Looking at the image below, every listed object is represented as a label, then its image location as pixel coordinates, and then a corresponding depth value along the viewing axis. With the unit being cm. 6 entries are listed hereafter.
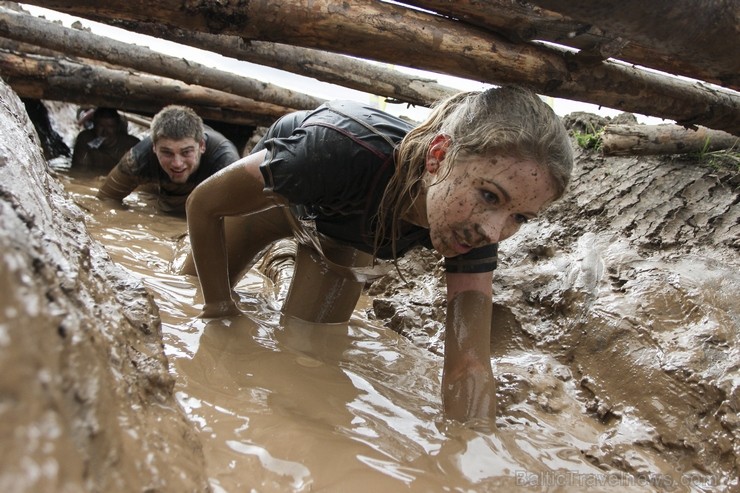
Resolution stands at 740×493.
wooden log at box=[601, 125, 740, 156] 297
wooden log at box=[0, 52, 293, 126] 507
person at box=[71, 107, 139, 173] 650
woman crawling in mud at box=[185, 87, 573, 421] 178
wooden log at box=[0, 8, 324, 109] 379
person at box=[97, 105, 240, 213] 462
